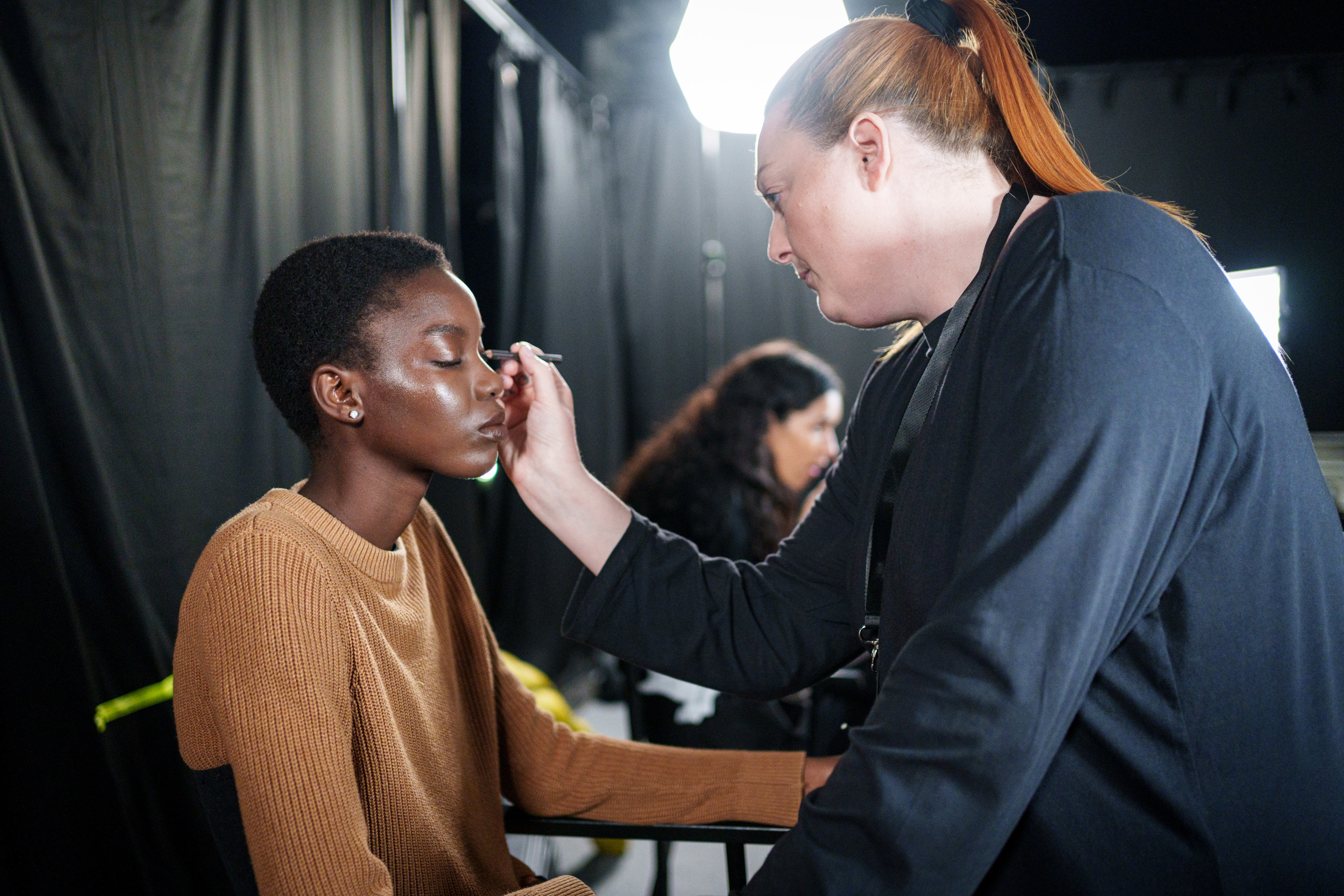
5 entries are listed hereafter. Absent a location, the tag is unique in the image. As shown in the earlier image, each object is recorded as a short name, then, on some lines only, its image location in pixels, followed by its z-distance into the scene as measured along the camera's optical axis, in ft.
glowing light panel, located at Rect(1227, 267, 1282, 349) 7.62
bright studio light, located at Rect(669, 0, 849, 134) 8.99
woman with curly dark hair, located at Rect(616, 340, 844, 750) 7.80
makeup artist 2.09
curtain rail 10.64
